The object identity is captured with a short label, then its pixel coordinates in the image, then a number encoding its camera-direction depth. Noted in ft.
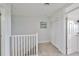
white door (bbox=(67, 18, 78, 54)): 7.88
